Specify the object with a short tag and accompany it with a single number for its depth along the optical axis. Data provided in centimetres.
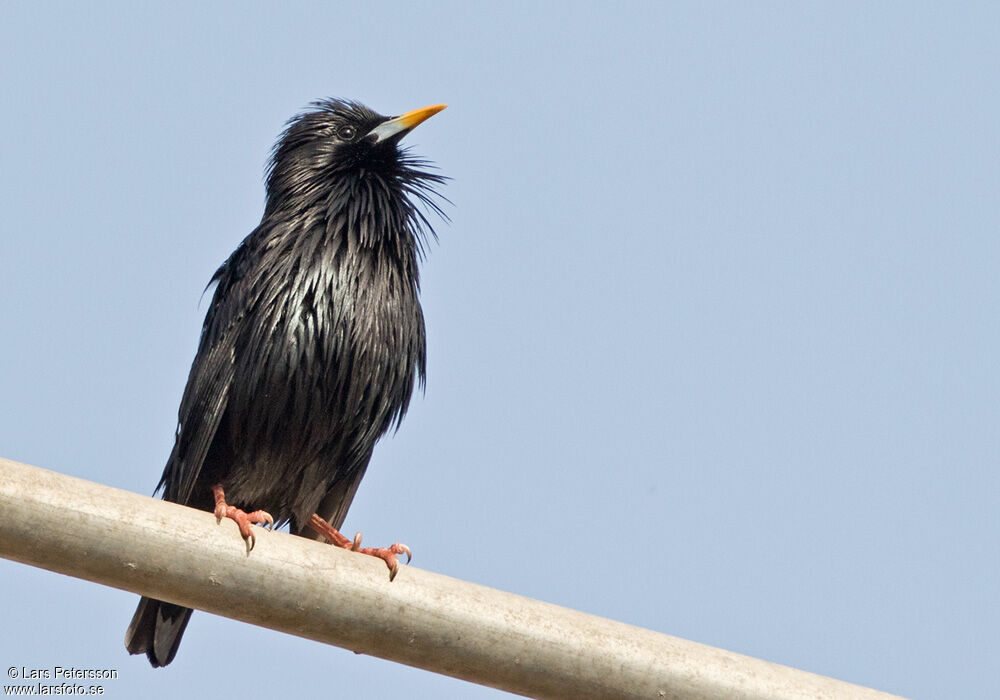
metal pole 666
